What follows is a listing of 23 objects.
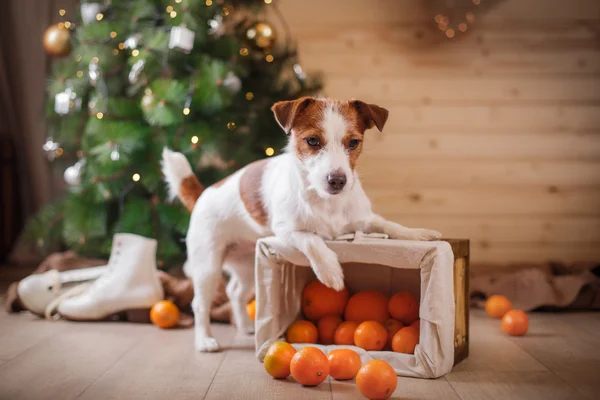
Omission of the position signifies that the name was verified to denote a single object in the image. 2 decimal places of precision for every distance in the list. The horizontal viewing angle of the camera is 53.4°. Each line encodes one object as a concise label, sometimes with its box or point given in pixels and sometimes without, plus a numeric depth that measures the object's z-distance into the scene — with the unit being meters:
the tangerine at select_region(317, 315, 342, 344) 2.28
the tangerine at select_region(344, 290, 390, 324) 2.24
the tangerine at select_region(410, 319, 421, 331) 2.13
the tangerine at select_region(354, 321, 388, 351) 2.09
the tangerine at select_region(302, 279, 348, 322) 2.30
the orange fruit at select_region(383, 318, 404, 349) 2.21
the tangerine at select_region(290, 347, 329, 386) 1.83
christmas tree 3.09
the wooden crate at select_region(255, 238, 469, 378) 1.97
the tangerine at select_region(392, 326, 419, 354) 2.09
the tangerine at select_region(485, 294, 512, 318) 2.88
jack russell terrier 2.02
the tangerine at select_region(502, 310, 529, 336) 2.55
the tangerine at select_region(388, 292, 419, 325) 2.21
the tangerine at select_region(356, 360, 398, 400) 1.71
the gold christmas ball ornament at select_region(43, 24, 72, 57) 3.42
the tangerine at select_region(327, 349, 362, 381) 1.92
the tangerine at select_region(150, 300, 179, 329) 2.71
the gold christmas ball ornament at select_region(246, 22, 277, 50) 3.41
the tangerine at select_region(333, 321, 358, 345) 2.18
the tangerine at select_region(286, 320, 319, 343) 2.22
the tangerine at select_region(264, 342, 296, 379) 1.92
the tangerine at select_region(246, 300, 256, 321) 2.71
